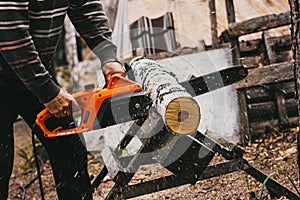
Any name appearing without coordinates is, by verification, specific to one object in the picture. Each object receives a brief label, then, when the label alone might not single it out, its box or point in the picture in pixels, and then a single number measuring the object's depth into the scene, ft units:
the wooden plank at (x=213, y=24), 18.72
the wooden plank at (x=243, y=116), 18.43
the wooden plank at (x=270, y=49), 19.33
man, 8.86
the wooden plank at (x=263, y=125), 18.95
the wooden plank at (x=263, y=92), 19.04
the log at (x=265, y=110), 19.09
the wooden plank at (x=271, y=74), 17.99
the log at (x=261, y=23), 17.67
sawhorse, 10.77
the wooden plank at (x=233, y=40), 18.13
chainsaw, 9.59
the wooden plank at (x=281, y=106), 18.95
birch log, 9.45
